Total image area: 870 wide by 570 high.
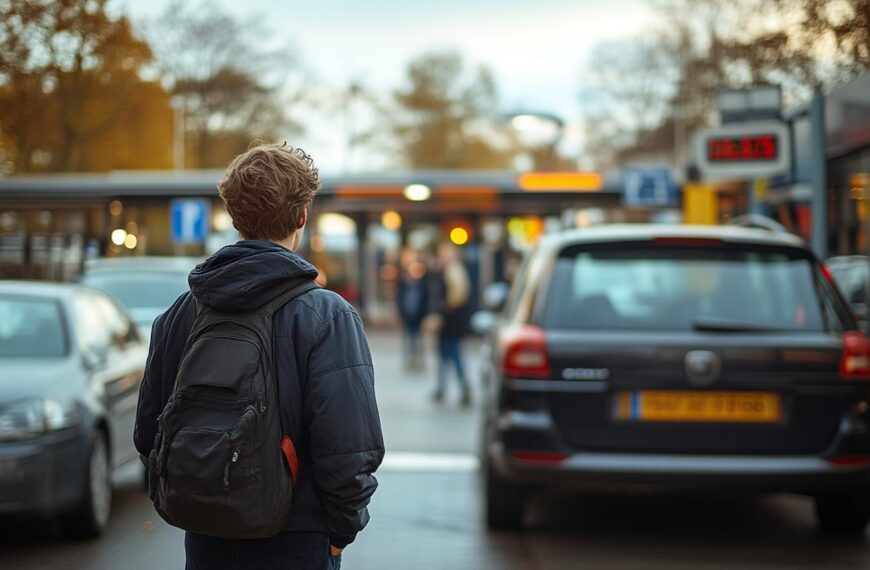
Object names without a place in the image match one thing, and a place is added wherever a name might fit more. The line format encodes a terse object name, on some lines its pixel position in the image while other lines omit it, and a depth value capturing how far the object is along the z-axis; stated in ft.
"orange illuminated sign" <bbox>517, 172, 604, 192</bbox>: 89.86
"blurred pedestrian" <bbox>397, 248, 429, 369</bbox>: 61.62
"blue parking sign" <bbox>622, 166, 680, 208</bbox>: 64.64
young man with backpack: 8.95
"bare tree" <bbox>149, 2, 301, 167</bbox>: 63.31
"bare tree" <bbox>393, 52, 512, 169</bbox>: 190.90
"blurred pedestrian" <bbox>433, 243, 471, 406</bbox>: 47.24
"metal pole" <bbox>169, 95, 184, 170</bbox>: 100.49
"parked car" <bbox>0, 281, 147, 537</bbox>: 19.79
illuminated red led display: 39.09
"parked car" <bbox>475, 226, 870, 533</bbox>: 19.01
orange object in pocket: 9.24
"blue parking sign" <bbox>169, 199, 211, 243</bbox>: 80.23
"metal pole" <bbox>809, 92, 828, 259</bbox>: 35.73
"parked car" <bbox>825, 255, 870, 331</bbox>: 31.78
